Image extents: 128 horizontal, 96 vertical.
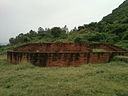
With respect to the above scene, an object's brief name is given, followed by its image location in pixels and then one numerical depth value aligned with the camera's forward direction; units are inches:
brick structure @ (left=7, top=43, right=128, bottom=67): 199.5
